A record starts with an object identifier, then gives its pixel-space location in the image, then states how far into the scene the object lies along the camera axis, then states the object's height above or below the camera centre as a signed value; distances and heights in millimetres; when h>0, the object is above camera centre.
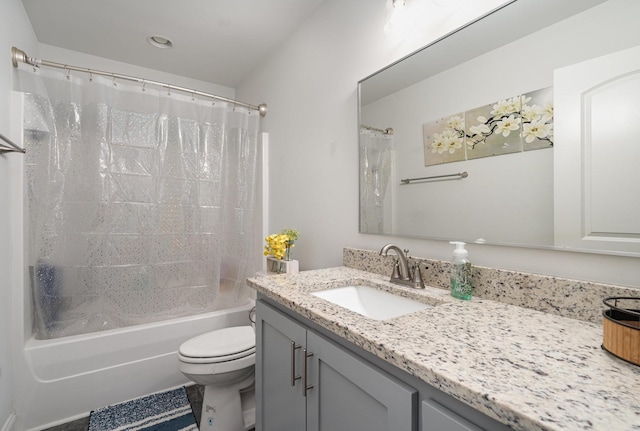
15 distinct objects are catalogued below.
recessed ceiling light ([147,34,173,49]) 2107 +1336
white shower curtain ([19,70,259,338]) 1683 +100
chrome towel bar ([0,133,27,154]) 1330 +334
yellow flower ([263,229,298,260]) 1736 -164
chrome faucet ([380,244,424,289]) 1101 -213
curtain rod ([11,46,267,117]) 1562 +888
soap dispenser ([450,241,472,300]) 927 -187
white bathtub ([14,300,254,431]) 1561 -920
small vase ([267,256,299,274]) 1711 -295
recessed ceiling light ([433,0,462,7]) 1064 +815
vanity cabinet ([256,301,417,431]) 620 -460
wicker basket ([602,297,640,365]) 507 -216
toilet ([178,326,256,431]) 1432 -797
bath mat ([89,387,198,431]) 1551 -1146
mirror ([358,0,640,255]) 727 +280
